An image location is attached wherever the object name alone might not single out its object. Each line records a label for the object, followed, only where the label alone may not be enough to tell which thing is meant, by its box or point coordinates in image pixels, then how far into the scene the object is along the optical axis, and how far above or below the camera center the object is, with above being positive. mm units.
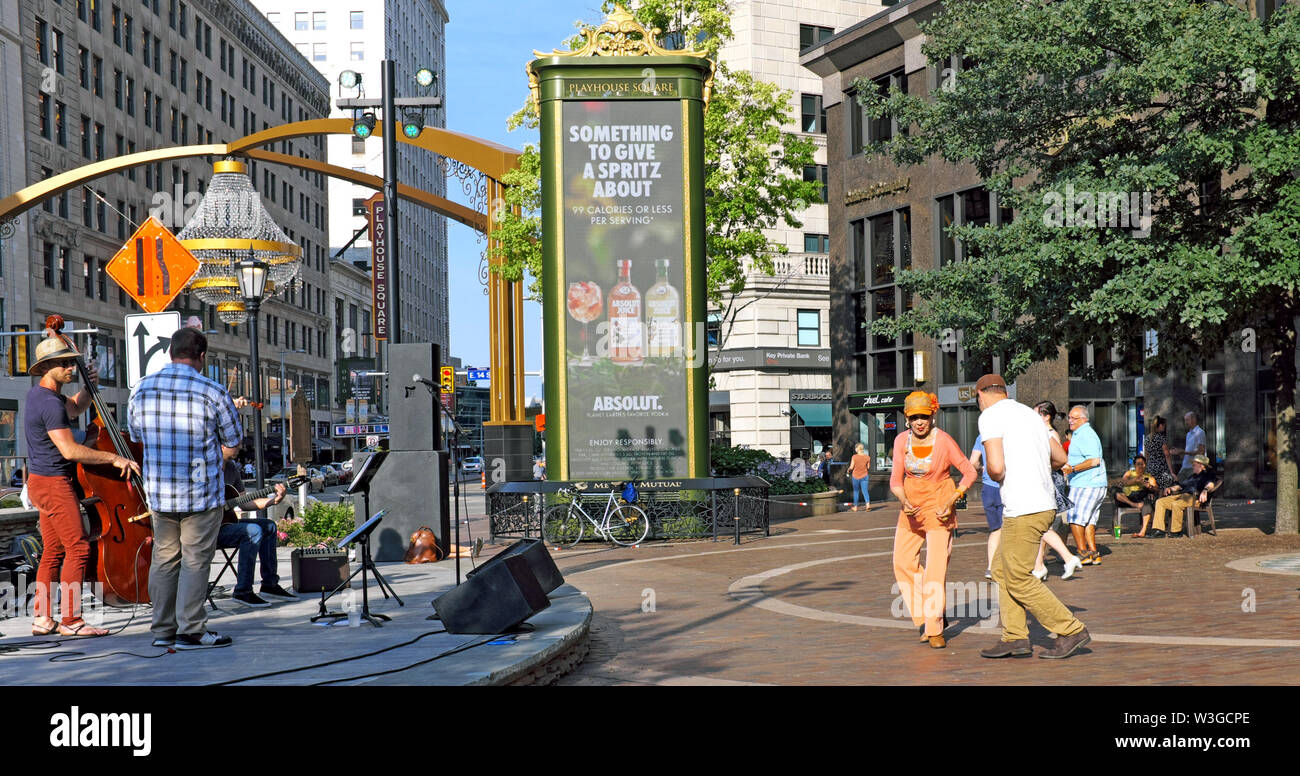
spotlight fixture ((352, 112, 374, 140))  18062 +3996
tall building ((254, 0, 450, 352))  120750 +33316
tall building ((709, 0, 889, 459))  51656 +3209
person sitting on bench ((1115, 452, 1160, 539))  19734 -1468
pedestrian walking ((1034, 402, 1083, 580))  13133 -1437
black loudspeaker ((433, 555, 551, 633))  8578 -1262
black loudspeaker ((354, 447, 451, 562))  16016 -993
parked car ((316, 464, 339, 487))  62156 -2910
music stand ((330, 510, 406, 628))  9312 -902
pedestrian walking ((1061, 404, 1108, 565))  14930 -1117
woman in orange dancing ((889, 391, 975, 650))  9477 -779
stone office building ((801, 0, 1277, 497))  30391 +1843
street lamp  19125 +1945
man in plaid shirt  8016 -411
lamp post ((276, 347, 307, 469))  78081 -1440
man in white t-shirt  8453 -781
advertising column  21797 +2422
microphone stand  11416 -225
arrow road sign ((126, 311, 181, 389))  10641 +643
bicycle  21141 -1884
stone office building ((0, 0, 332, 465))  51719 +13704
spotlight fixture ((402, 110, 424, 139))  18328 +4068
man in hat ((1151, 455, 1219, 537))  19406 -1474
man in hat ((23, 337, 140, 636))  8711 -499
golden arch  21234 +4236
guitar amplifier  11578 -1381
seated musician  10422 -1046
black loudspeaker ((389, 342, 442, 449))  16250 +95
